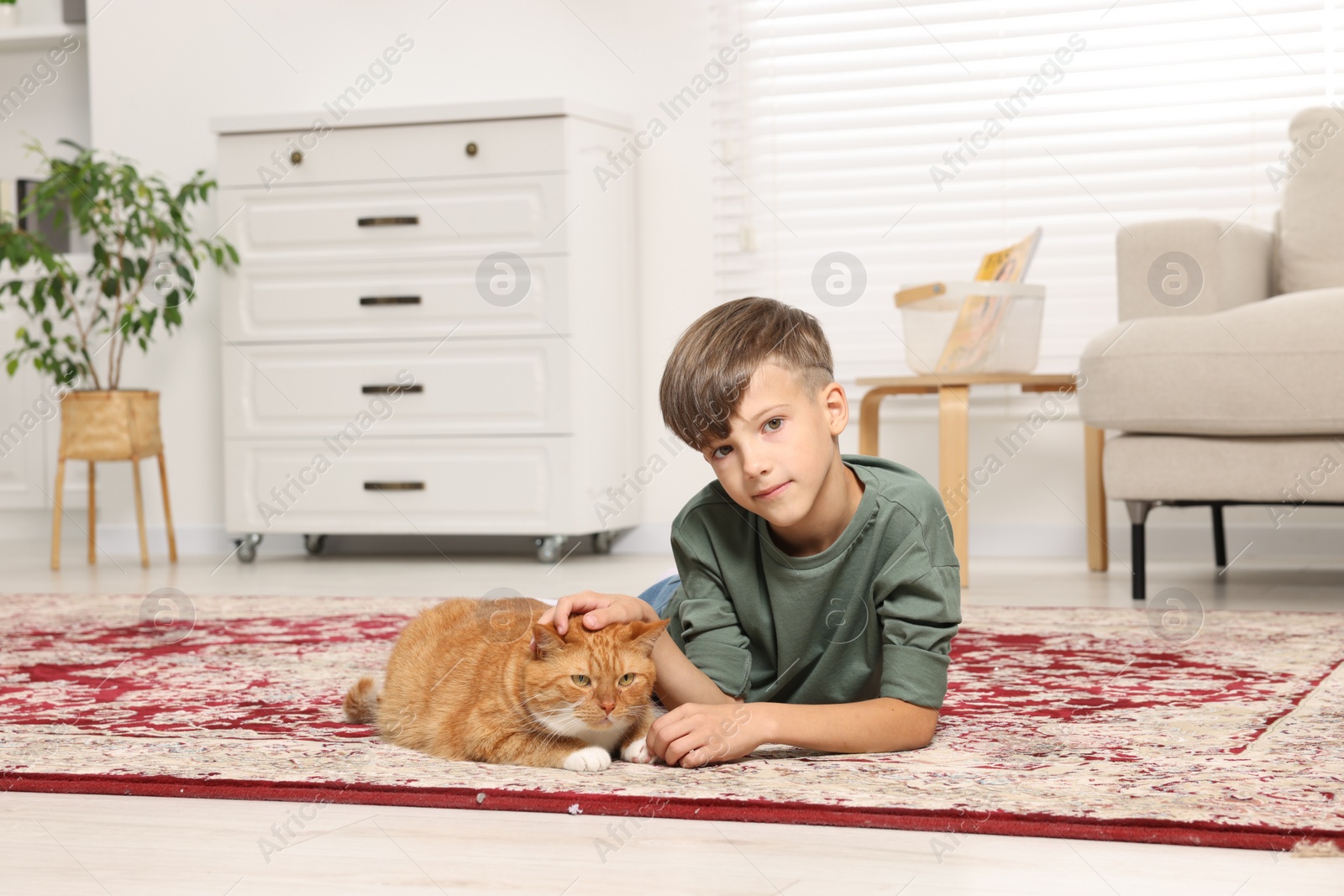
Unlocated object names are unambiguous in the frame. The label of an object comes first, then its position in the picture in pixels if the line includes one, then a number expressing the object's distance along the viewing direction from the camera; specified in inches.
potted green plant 135.0
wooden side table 101.3
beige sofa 84.7
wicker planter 134.6
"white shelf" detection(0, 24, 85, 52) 160.1
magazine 105.7
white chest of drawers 128.3
